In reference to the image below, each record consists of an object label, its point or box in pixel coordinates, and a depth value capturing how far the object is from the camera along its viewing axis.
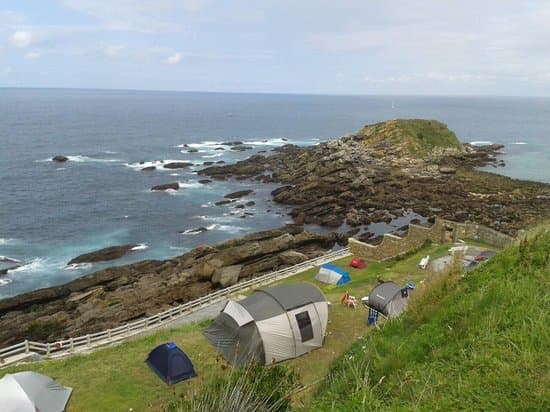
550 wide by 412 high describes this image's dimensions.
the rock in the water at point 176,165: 76.88
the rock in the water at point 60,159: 80.38
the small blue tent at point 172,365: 13.65
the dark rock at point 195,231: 45.42
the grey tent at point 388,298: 16.06
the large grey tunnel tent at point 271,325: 14.37
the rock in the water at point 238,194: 58.39
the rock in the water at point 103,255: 37.88
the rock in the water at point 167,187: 61.81
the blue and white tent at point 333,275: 24.18
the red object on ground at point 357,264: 26.91
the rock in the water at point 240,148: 97.64
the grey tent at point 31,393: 11.32
